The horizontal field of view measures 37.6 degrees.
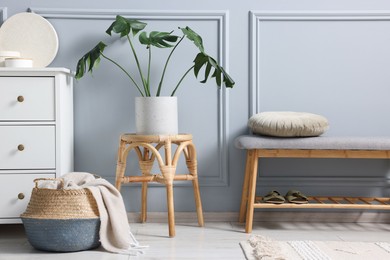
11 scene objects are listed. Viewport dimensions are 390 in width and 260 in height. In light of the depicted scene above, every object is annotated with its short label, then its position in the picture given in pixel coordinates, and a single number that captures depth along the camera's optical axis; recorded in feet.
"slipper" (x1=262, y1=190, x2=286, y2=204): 8.92
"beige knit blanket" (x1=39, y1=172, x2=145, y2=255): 7.55
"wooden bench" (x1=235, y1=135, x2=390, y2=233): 8.56
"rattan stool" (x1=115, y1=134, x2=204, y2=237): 8.54
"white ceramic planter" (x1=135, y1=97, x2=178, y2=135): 8.90
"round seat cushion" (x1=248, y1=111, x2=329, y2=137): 8.61
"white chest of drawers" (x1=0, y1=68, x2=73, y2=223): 8.36
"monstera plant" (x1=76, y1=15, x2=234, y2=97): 8.78
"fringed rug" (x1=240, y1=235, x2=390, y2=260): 7.14
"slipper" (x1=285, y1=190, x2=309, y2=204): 8.96
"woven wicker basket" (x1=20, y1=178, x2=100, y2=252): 7.44
